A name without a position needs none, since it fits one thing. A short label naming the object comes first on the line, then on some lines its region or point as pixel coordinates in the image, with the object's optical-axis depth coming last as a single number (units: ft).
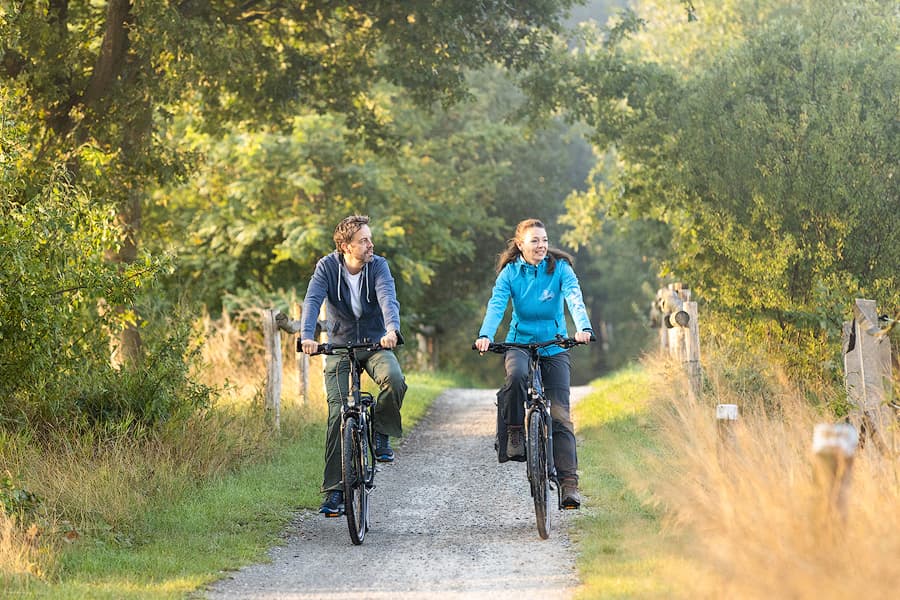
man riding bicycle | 56.29
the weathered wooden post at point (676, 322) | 92.84
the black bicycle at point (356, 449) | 52.85
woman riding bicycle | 54.70
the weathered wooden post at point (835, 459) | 31.78
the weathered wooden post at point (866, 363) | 62.69
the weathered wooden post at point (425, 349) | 207.30
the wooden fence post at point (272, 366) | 84.03
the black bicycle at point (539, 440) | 52.54
